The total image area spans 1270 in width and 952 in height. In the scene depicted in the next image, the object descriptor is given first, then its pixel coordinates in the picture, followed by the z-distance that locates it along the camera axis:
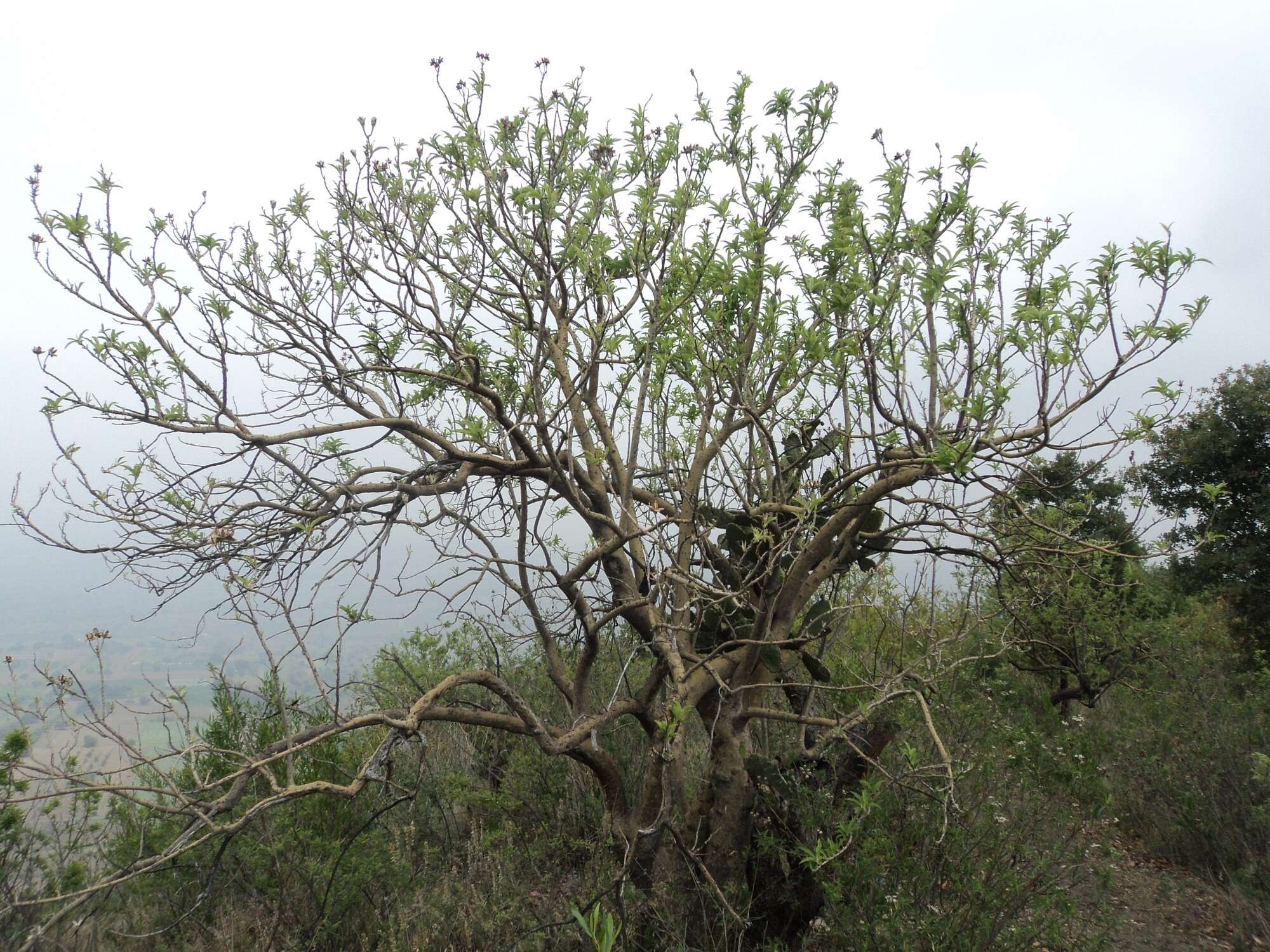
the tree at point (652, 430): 3.16
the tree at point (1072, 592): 3.95
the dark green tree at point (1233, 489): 8.74
